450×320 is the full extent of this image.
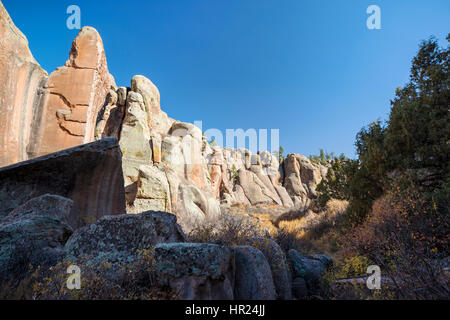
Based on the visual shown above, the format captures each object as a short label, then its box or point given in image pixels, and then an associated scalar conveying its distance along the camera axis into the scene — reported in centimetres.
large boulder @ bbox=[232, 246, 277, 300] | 290
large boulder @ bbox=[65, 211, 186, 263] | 326
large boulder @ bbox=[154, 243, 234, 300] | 238
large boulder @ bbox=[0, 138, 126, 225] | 508
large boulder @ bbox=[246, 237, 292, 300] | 362
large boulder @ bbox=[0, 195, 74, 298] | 272
